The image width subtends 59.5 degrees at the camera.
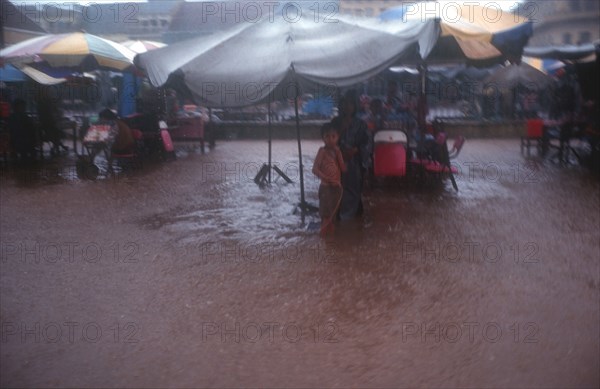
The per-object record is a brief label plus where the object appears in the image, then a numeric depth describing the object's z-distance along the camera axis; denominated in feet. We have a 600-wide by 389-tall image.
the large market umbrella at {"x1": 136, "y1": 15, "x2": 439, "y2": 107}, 19.63
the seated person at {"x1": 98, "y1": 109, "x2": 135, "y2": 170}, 38.19
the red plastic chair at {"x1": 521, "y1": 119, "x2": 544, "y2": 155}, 44.01
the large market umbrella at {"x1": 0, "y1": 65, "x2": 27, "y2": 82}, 52.70
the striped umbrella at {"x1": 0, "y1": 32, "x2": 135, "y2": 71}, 37.24
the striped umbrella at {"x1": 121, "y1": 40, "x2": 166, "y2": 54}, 47.95
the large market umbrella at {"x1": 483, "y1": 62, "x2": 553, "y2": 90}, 45.70
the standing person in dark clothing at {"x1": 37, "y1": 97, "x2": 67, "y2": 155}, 45.68
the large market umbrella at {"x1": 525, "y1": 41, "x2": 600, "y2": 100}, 40.91
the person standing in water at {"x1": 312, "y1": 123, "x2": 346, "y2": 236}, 20.86
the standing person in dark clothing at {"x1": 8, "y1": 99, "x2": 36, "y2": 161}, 41.29
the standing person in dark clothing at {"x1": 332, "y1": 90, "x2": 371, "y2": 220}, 22.77
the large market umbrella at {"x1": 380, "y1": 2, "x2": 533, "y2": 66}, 24.99
